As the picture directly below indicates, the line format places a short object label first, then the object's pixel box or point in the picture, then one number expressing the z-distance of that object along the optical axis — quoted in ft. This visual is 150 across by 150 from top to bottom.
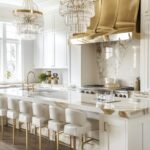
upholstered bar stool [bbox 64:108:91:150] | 10.64
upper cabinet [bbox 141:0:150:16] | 15.44
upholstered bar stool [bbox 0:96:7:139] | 15.55
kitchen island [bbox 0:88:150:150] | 9.69
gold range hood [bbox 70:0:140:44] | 16.16
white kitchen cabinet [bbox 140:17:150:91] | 15.51
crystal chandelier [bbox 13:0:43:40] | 14.46
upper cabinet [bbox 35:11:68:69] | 21.95
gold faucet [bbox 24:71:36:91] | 16.76
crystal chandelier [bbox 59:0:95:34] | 11.80
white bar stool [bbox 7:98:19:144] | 14.60
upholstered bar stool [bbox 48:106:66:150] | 11.75
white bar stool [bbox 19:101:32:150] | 13.74
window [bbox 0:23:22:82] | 23.89
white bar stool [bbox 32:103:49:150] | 12.79
